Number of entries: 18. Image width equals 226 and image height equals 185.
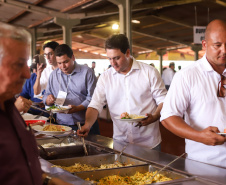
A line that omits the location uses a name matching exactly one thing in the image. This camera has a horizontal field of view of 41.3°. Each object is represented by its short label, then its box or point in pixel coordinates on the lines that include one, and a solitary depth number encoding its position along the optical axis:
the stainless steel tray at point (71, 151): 2.14
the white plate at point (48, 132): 2.16
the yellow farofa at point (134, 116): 2.39
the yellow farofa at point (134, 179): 1.59
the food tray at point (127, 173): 1.59
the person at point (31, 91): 4.17
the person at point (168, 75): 11.74
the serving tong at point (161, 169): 1.57
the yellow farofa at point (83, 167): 1.85
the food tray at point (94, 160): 1.96
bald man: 1.80
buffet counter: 1.45
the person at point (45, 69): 3.79
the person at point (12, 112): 0.78
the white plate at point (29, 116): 3.33
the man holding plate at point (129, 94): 2.51
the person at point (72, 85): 3.07
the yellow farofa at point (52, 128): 2.26
